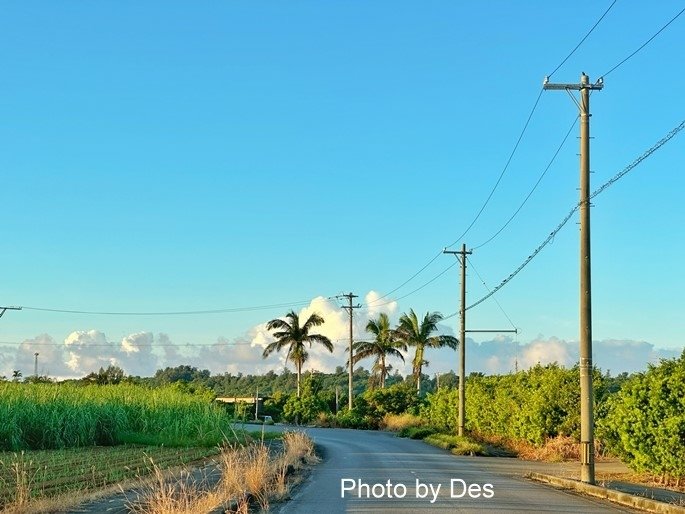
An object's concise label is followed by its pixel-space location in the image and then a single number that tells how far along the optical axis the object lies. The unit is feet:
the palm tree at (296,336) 286.25
